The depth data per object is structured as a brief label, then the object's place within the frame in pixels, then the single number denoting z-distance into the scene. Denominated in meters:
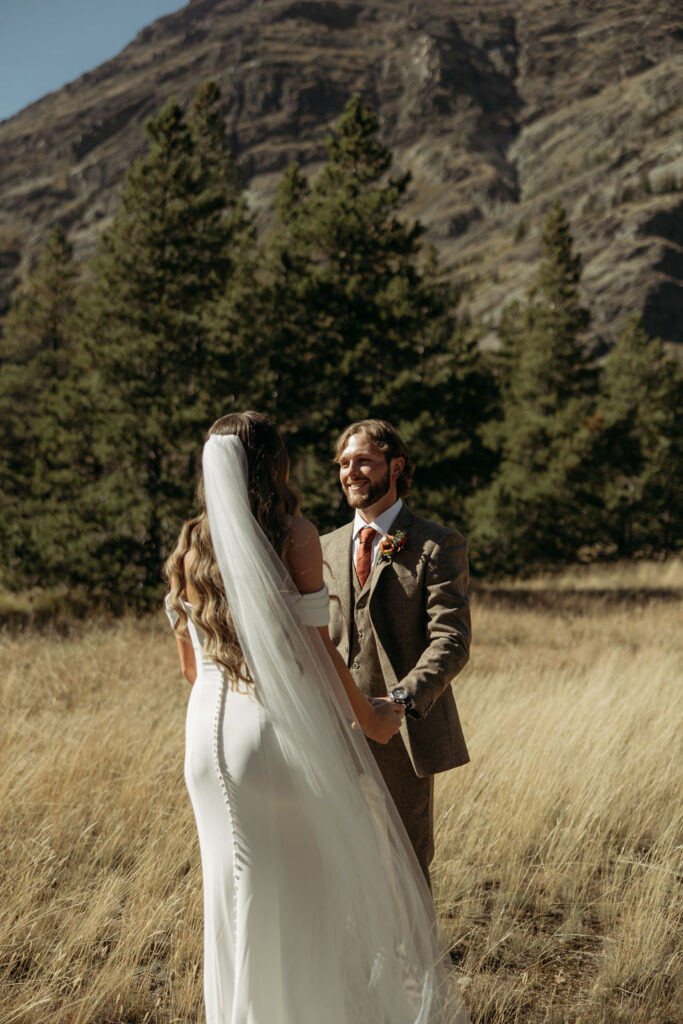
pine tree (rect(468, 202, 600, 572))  24.12
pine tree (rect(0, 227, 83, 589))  14.27
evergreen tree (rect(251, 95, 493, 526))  16.52
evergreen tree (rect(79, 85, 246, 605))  14.29
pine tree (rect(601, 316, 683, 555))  27.31
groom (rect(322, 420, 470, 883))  2.82
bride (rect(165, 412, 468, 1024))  2.18
